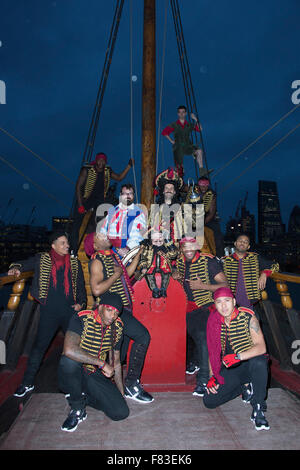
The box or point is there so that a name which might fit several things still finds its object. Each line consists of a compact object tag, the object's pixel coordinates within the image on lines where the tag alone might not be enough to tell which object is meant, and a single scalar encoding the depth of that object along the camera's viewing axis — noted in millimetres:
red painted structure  3402
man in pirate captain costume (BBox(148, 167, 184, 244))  3934
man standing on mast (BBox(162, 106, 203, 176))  5863
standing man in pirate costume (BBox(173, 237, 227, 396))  3287
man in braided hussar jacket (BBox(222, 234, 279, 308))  3791
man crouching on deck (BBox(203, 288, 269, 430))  2627
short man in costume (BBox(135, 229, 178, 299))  3324
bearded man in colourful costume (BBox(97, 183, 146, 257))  4027
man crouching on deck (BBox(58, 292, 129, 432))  2582
